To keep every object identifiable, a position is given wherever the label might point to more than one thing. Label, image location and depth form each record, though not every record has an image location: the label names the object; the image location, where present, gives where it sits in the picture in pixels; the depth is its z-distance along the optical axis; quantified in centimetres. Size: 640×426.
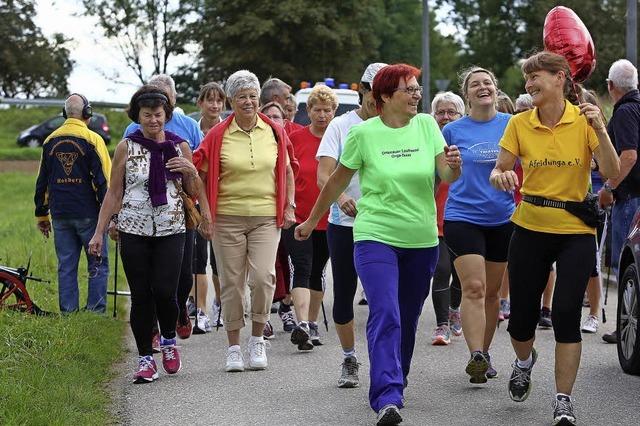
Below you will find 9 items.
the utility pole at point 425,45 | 3267
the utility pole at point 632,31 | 1833
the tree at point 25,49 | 6806
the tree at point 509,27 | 6362
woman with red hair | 704
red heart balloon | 798
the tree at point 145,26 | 5884
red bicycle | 1013
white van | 1831
